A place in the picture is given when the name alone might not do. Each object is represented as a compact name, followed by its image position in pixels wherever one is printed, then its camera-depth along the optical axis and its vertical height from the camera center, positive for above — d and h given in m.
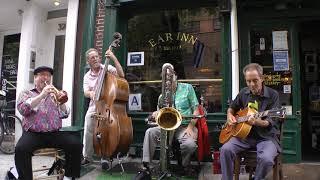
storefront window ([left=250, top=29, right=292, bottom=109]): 4.18 +0.75
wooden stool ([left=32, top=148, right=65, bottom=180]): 3.29 -0.65
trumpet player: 3.17 -0.30
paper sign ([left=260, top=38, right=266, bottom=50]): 4.32 +0.98
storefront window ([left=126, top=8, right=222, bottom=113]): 4.46 +0.93
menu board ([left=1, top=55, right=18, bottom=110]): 6.17 +0.64
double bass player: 3.79 +0.29
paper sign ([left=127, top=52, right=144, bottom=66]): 4.78 +0.81
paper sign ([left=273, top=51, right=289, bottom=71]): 4.19 +0.69
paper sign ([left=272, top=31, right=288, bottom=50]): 4.22 +1.02
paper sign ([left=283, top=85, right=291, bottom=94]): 4.16 +0.25
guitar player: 2.99 -0.25
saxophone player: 3.54 -0.35
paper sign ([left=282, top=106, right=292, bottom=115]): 4.12 -0.08
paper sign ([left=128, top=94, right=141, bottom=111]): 4.71 +0.04
